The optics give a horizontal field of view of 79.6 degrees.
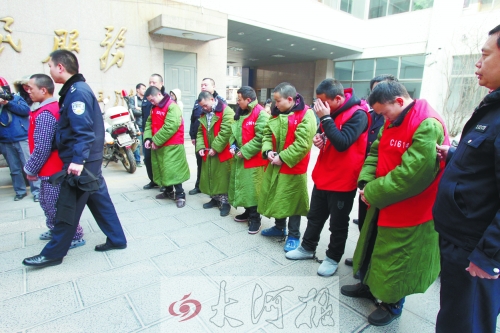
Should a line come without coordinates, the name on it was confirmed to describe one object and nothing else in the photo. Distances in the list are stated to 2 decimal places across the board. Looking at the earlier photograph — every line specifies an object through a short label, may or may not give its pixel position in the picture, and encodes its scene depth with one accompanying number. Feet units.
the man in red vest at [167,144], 12.96
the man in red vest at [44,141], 8.34
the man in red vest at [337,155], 7.59
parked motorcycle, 18.99
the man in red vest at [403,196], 5.62
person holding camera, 13.58
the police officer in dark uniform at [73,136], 8.05
